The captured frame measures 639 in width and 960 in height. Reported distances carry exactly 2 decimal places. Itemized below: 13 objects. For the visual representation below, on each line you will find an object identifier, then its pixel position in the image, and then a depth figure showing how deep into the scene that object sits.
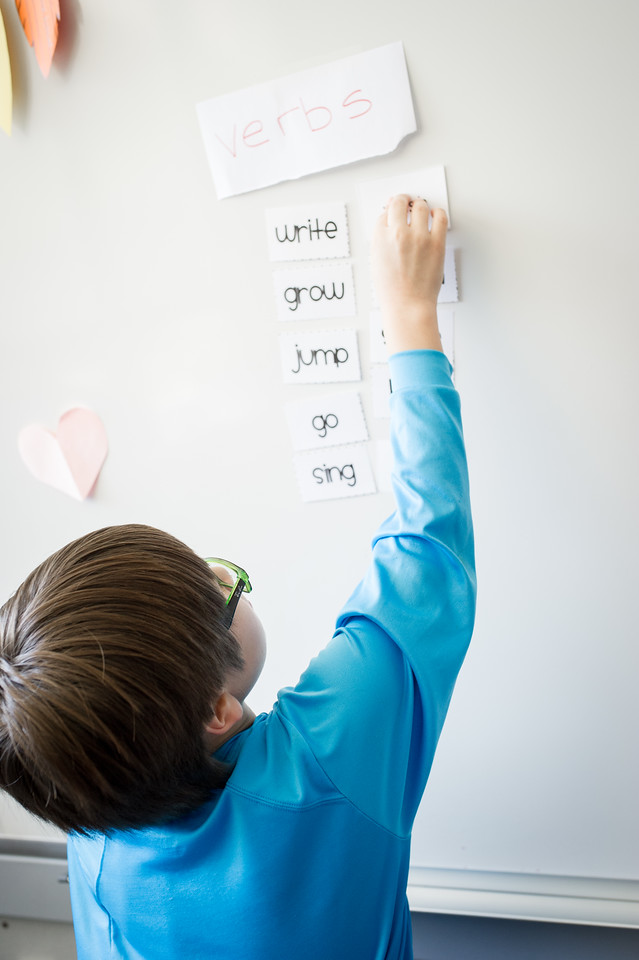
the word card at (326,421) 0.75
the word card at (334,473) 0.76
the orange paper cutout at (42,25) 0.71
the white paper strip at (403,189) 0.66
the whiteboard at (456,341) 0.63
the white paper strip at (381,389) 0.73
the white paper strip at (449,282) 0.66
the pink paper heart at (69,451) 0.86
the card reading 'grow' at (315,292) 0.72
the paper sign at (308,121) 0.65
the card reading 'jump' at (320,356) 0.74
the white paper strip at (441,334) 0.68
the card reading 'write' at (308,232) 0.70
